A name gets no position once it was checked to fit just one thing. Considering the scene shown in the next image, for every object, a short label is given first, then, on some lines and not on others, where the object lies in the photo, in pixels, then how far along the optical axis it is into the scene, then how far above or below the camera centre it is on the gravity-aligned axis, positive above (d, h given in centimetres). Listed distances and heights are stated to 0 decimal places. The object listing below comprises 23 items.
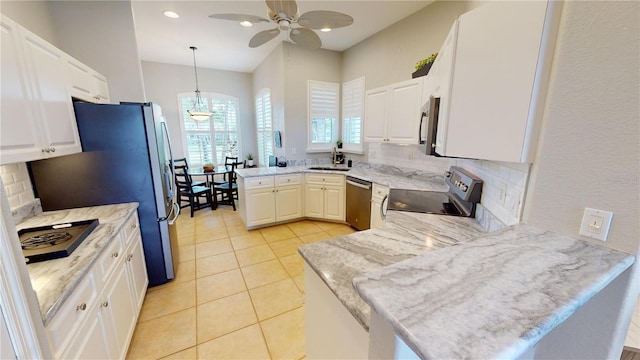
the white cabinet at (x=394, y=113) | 272 +29
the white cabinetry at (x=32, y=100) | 126 +22
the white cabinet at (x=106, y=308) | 100 -91
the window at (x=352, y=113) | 393 +39
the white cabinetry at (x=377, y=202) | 297 -85
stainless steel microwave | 171 +9
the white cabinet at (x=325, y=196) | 376 -96
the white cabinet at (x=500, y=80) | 100 +27
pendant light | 481 +60
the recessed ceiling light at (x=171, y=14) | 294 +151
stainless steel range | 182 -59
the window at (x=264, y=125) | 483 +23
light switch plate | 83 -31
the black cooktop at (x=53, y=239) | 121 -59
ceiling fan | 184 +96
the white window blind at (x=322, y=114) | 417 +39
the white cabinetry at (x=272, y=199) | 363 -98
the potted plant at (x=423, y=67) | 237 +70
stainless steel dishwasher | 325 -95
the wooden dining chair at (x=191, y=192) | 433 -105
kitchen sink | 397 -54
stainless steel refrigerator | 192 -29
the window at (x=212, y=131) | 550 +12
